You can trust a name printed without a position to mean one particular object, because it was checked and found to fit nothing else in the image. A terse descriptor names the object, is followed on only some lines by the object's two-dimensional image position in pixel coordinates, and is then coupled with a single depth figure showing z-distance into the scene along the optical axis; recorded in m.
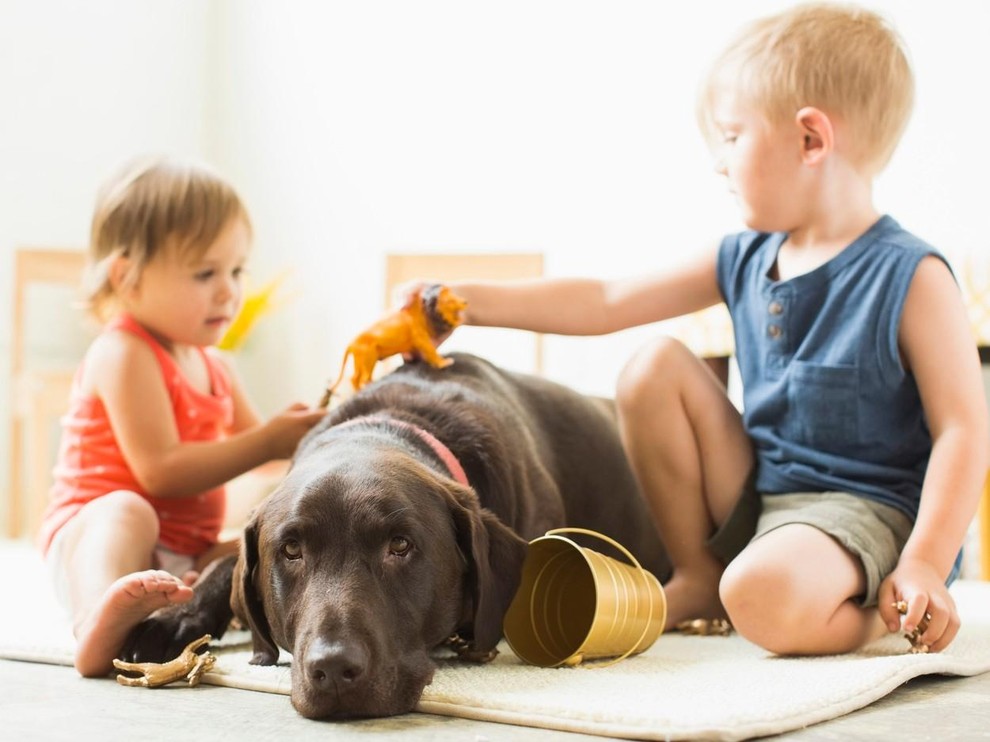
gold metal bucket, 1.54
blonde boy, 1.65
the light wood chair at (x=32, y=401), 4.16
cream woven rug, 1.20
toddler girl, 2.01
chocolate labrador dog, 1.27
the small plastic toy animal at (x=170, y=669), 1.47
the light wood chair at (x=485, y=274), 4.32
